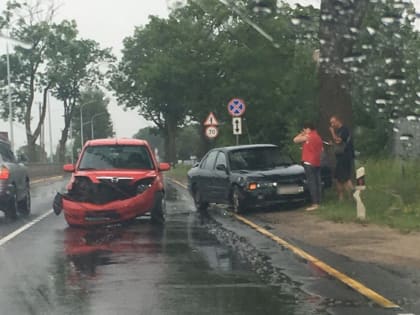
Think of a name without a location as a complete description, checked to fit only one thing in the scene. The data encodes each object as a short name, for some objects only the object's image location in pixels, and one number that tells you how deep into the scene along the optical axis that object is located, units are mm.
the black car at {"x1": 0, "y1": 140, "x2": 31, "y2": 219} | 16078
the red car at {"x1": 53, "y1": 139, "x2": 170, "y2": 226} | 13673
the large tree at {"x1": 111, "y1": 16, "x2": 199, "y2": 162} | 43688
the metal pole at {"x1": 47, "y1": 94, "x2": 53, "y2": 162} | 77650
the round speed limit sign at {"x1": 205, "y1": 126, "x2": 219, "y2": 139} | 28500
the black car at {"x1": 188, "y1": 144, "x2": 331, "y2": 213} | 15641
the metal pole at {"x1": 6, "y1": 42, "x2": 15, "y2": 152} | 55347
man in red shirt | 15391
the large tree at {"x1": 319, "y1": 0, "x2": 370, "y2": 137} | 17156
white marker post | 13289
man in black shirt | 15695
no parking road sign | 23578
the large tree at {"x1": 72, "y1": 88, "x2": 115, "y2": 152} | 109562
